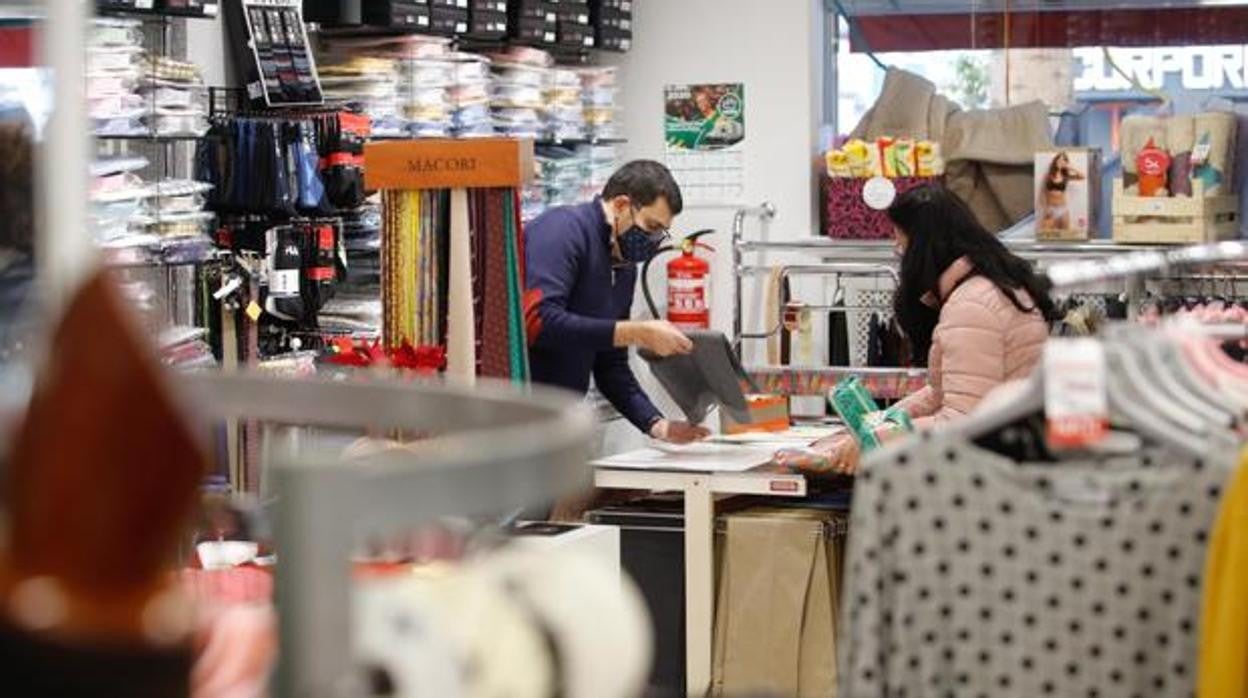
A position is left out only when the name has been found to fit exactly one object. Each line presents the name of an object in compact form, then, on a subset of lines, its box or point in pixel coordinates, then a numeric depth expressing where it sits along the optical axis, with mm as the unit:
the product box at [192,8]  6621
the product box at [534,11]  9211
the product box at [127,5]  6418
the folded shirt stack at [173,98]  6625
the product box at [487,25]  8766
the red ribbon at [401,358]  4781
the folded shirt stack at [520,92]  8977
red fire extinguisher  9812
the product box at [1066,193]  8773
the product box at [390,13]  8008
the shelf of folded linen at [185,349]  6578
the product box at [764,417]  7227
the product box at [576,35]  9641
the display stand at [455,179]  5059
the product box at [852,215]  9320
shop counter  6363
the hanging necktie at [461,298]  5121
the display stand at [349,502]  1522
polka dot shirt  2627
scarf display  5137
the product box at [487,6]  8750
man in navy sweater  6453
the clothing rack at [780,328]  7457
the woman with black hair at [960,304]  5871
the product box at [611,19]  9961
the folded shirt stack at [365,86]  7844
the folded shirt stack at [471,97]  8531
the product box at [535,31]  9227
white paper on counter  6469
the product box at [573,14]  9580
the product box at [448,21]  8391
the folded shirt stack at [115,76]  6379
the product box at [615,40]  10000
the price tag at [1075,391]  2537
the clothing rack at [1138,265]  3086
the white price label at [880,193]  9227
